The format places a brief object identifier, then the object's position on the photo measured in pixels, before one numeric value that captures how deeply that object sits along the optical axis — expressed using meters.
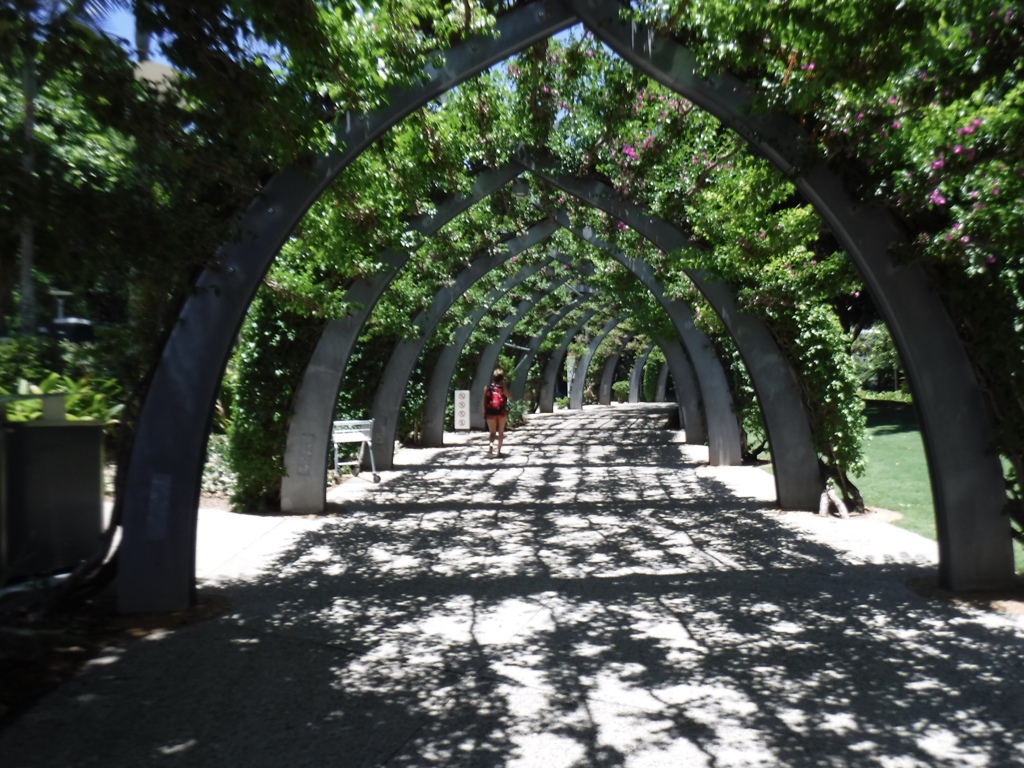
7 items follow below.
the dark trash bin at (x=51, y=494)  6.47
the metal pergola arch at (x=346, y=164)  6.25
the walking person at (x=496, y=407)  18.61
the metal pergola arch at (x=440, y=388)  21.30
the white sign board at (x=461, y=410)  24.03
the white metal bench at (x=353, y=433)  13.95
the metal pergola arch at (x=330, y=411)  11.07
